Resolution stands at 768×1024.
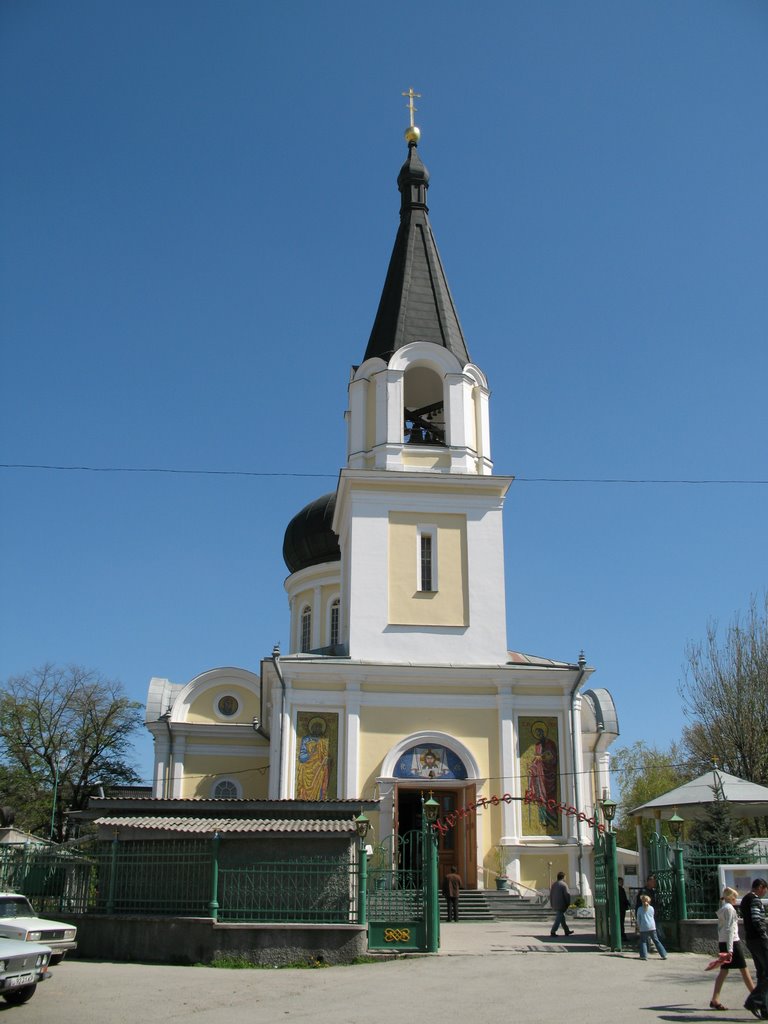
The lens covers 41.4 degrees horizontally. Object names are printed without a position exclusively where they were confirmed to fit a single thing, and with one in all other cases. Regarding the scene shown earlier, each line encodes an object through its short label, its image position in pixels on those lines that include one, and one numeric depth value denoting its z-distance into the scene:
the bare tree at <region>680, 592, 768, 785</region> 31.92
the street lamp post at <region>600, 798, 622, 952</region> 16.16
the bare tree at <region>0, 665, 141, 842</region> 40.53
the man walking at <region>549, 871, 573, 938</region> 18.36
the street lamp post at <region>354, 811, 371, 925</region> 14.70
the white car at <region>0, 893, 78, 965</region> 12.90
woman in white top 11.26
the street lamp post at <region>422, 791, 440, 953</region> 15.01
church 23.47
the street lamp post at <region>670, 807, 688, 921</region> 15.97
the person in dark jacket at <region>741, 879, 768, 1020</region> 10.73
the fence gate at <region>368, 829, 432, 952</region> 14.84
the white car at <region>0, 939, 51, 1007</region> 11.23
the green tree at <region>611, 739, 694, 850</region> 50.50
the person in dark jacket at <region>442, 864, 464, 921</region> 19.89
